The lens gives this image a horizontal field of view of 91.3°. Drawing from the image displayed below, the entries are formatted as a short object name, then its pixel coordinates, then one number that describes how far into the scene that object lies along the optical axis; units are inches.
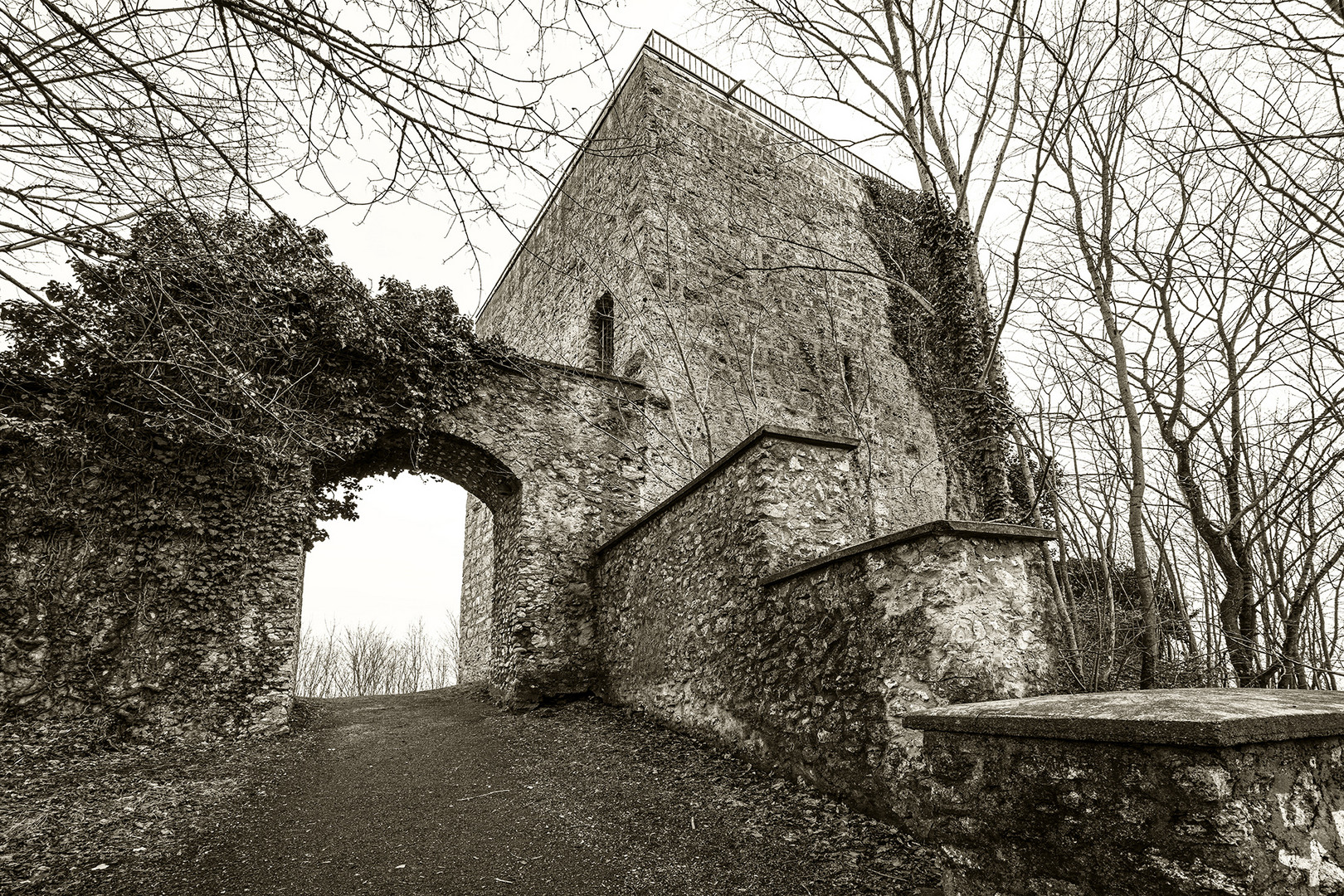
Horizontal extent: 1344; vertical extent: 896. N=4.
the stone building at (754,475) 129.0
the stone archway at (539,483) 295.3
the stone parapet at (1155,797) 61.0
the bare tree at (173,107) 84.5
